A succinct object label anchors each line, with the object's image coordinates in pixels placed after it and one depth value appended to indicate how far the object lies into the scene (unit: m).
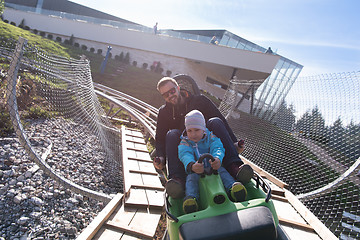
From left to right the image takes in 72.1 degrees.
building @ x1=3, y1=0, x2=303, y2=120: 15.54
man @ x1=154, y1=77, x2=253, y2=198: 1.64
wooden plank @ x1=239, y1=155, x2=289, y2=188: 3.10
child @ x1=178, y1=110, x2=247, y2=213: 1.54
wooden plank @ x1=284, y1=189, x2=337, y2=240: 2.06
